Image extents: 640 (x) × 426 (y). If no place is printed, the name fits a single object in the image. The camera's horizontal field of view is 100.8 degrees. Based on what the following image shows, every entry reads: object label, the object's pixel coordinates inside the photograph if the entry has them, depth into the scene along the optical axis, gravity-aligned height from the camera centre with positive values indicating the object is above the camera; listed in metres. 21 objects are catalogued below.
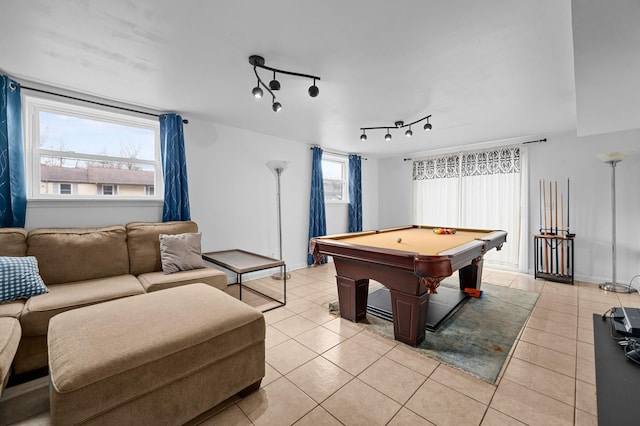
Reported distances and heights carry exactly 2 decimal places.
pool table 2.01 -0.48
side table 3.02 -0.64
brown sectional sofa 1.84 -0.58
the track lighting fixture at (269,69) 2.10 +1.17
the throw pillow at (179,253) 2.87 -0.47
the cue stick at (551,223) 4.22 -0.26
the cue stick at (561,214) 4.27 -0.12
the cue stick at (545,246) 4.27 -0.64
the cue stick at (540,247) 4.43 -0.68
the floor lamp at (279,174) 4.08 +0.61
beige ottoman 1.14 -0.72
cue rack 4.14 -0.54
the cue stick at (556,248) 4.18 -0.67
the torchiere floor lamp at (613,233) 3.58 -0.40
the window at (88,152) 2.72 +0.69
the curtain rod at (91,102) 2.59 +1.21
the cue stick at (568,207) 4.22 -0.01
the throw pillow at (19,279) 1.94 -0.50
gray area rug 2.07 -1.19
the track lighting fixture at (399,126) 3.50 +1.19
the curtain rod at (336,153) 5.62 +1.24
